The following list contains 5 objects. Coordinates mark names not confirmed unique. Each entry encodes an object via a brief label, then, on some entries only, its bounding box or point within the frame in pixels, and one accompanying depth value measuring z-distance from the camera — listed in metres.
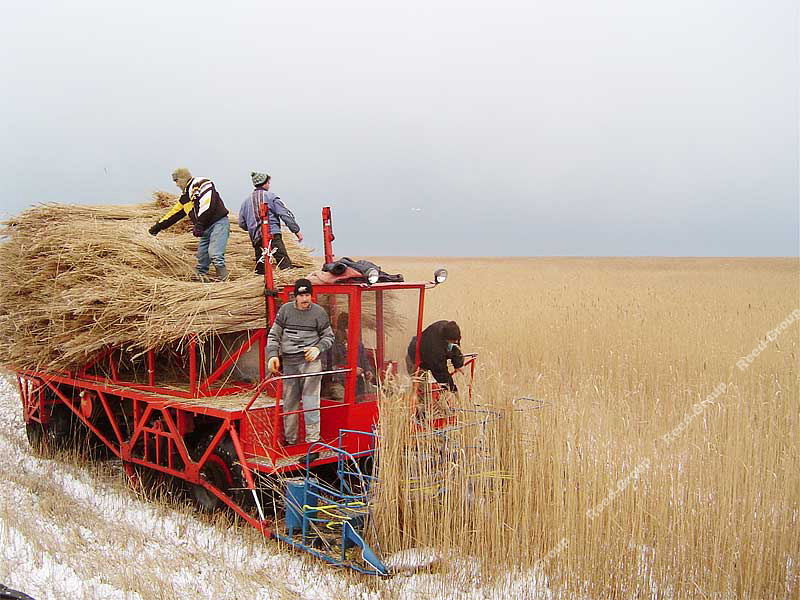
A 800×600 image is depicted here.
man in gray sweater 6.02
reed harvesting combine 5.80
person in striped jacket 7.72
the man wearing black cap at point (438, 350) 6.61
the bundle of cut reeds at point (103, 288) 6.62
